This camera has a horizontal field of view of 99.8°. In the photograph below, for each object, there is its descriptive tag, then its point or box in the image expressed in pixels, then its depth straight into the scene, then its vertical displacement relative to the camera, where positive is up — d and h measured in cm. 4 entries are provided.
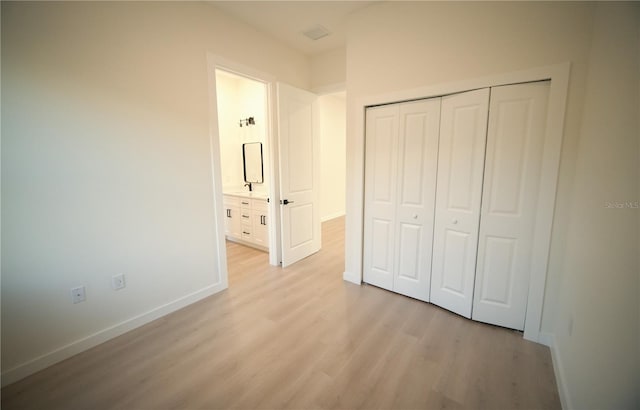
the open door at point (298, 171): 333 +0
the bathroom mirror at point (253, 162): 456 +15
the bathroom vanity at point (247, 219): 398 -76
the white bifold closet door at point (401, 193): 239 -21
